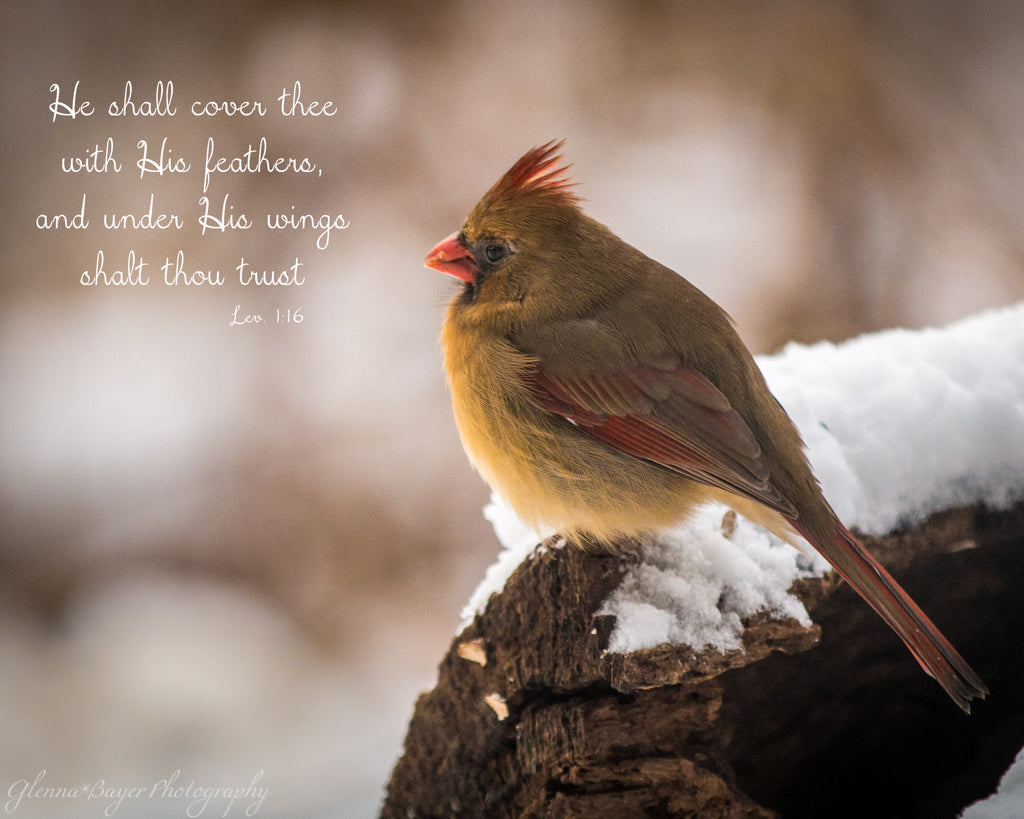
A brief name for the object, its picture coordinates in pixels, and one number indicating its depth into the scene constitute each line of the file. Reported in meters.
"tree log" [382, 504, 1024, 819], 3.17
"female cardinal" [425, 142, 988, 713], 3.18
